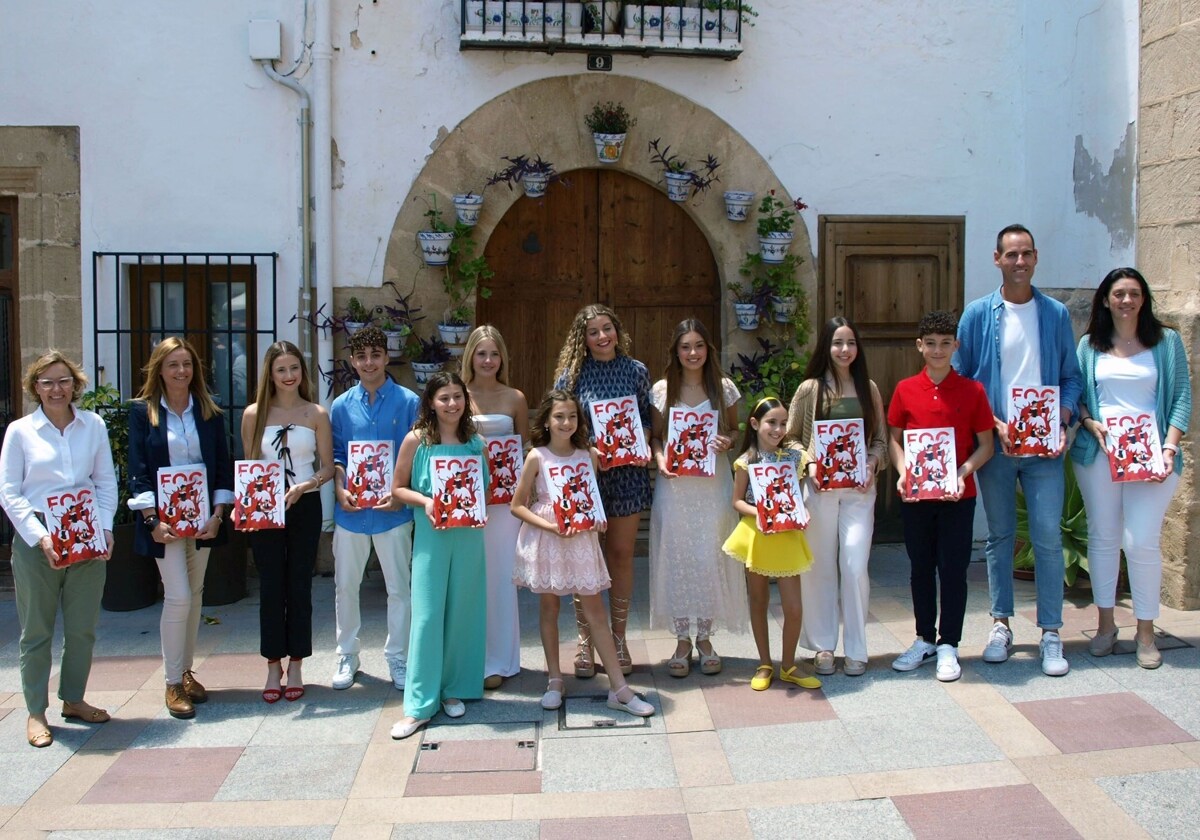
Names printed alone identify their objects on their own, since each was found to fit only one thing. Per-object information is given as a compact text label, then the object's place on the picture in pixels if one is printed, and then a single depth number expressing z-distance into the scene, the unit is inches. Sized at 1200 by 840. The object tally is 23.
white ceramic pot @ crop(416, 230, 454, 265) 279.1
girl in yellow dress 197.0
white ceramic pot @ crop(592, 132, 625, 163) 284.4
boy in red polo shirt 203.0
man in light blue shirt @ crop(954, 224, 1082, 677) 209.5
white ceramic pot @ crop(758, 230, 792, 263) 289.7
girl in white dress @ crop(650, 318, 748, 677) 205.6
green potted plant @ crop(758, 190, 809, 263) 290.2
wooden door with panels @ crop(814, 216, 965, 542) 300.7
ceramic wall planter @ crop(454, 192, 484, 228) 280.1
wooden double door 297.7
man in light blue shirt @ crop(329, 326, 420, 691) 206.5
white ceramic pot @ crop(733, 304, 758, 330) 291.0
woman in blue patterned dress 205.0
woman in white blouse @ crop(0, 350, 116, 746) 185.5
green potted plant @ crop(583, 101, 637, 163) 284.7
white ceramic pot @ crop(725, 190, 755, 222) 289.6
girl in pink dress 192.5
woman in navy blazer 196.1
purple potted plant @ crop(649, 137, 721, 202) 290.4
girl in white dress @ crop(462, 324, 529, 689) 205.5
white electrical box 276.5
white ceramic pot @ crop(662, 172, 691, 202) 289.6
